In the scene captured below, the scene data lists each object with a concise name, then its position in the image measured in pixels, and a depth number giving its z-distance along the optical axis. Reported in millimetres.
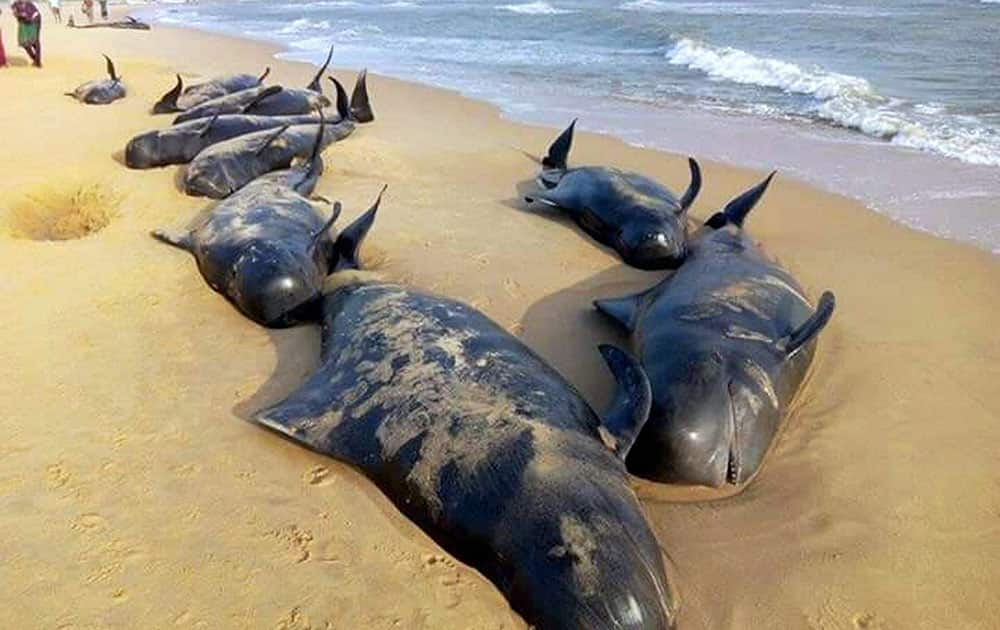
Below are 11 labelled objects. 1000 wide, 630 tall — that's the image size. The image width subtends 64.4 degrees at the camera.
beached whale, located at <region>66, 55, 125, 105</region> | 12422
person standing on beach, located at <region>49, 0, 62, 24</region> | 28875
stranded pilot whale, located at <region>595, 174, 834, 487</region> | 3775
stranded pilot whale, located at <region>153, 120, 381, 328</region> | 5145
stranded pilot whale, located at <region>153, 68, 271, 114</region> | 11475
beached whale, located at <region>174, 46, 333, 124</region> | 10211
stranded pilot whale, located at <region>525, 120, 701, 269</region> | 6258
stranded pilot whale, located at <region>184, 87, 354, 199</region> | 7699
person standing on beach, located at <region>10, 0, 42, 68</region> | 15922
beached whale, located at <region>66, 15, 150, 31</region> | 25000
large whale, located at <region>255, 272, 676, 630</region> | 2809
